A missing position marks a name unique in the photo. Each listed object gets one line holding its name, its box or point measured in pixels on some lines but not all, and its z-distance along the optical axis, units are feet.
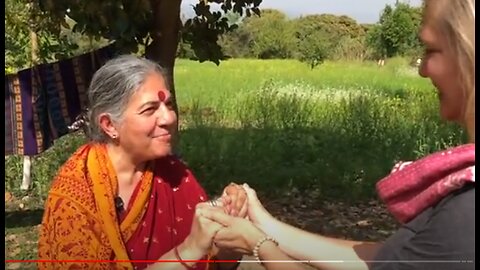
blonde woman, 3.13
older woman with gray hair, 4.82
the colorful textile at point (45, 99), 5.93
